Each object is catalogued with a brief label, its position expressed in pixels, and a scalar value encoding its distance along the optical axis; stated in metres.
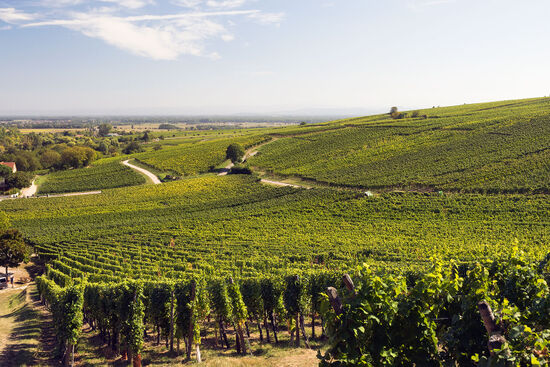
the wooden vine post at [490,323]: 5.09
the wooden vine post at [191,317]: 16.25
